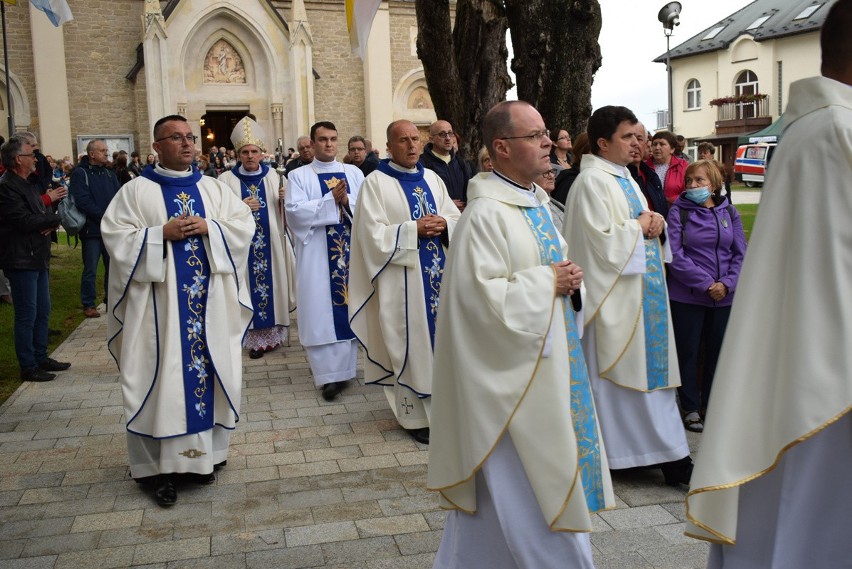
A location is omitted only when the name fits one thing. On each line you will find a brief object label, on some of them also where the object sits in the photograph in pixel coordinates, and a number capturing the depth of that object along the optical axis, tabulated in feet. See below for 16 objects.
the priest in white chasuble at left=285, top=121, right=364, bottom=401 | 24.36
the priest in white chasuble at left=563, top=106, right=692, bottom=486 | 15.61
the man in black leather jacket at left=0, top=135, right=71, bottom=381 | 24.66
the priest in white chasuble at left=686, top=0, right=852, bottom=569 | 8.05
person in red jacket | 25.53
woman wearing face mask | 19.35
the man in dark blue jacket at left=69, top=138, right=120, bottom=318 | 35.29
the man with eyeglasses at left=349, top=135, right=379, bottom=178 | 33.73
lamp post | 55.98
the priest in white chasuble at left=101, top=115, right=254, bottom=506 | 16.21
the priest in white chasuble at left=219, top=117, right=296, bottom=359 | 29.07
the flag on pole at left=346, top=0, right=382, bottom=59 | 30.22
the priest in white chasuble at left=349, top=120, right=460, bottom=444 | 20.02
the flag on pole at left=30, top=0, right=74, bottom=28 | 47.01
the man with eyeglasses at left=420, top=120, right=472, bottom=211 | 23.66
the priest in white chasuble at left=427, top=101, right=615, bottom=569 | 10.39
